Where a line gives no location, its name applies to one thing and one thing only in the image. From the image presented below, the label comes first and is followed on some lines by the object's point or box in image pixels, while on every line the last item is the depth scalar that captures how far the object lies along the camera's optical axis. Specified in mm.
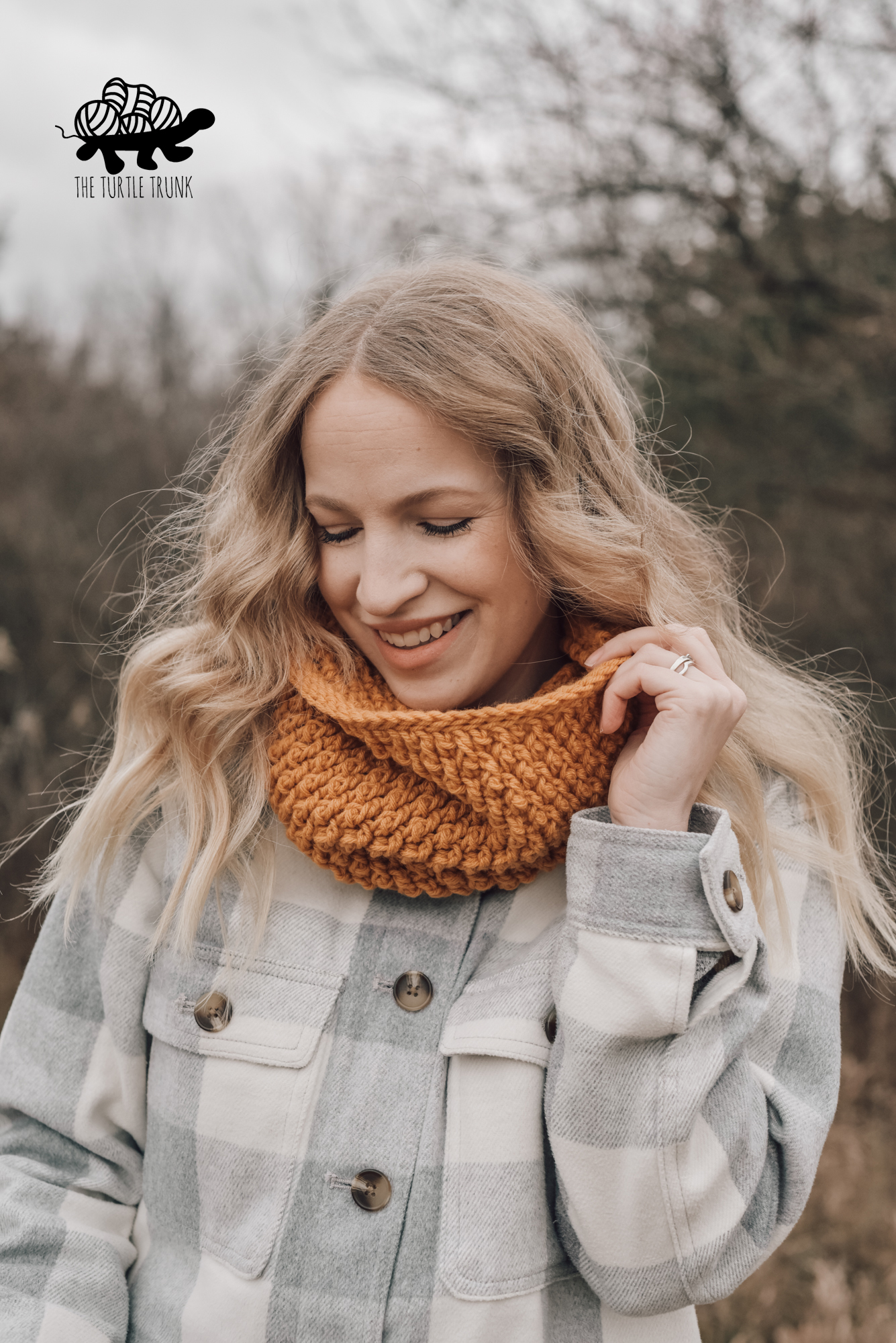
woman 1494
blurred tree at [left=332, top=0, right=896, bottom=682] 4367
